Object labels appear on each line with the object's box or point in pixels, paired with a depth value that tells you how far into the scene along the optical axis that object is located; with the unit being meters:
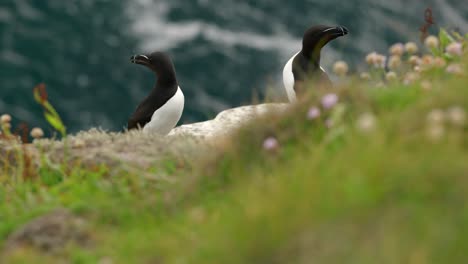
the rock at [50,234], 12.11
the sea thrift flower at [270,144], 11.82
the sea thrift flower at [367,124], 9.66
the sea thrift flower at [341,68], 14.04
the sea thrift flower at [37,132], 16.09
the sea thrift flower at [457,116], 9.56
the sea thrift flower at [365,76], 15.43
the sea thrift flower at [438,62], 14.44
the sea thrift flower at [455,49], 14.67
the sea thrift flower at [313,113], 12.12
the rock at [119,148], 15.20
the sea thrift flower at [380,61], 15.69
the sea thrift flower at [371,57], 15.59
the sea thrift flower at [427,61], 14.99
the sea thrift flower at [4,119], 16.27
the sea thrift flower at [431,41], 15.29
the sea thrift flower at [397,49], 15.33
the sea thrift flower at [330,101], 12.44
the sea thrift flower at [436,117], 9.70
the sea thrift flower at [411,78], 14.80
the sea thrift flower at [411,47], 15.52
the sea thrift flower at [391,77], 15.83
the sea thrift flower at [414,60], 16.58
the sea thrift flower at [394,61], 15.64
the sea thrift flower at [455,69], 12.86
